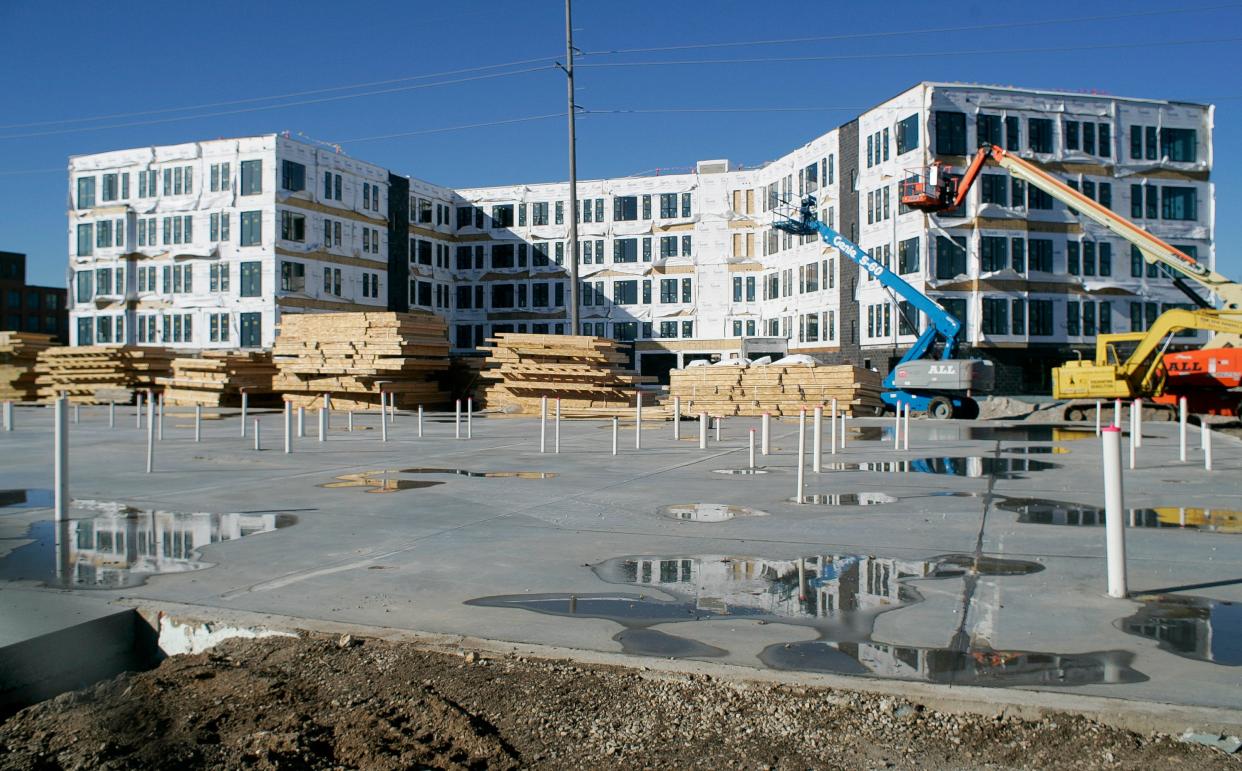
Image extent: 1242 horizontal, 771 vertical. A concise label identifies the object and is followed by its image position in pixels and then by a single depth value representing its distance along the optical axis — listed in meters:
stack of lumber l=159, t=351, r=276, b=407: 40.50
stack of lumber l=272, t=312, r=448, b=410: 38.31
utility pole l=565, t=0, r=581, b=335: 40.72
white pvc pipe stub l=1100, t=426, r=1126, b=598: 6.67
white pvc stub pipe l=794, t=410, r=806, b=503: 11.90
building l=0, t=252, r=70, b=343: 88.44
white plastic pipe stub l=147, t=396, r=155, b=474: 15.02
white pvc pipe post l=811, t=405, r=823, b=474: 13.29
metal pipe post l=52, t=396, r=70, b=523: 9.87
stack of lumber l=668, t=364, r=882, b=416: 36.03
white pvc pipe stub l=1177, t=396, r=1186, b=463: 17.07
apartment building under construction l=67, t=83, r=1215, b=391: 49.00
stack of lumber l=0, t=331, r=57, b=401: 47.59
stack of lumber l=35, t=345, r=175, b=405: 43.62
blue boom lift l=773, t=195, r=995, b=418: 33.31
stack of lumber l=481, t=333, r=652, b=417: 36.56
